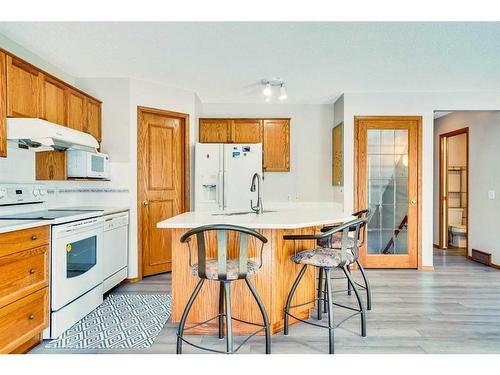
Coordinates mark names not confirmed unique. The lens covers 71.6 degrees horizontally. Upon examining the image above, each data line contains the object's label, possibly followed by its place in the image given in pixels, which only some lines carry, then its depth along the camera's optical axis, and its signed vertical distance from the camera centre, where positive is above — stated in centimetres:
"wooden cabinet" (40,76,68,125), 311 +80
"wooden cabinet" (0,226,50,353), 210 -67
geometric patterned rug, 250 -114
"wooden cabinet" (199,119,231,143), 517 +82
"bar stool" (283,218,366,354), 234 -52
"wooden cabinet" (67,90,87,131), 352 +79
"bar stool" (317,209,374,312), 296 -54
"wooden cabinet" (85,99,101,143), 387 +76
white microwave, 349 +22
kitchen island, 252 -70
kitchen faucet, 307 -20
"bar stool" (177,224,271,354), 198 -51
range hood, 268 +42
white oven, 258 -61
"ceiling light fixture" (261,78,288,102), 415 +127
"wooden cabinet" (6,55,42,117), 265 +79
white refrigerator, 455 +10
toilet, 631 -78
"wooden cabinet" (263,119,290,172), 524 +63
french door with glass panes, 473 -1
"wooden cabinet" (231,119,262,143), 520 +82
